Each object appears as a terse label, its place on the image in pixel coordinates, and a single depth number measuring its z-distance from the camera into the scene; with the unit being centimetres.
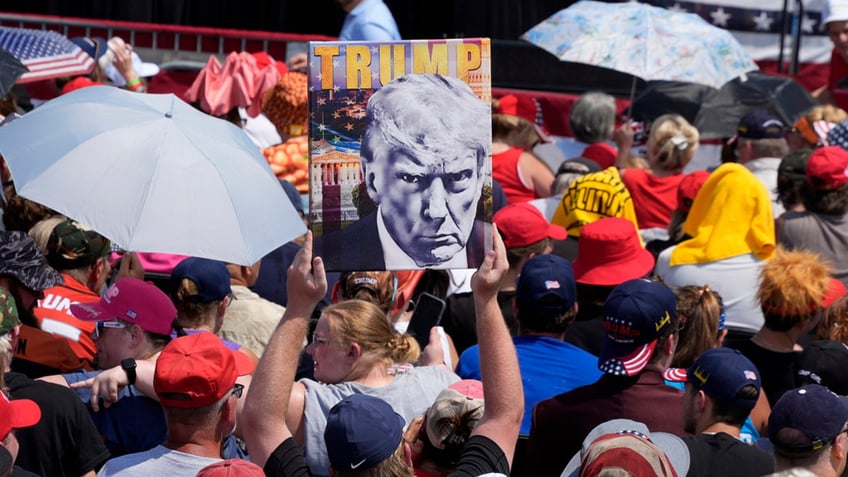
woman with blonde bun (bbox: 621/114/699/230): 1445
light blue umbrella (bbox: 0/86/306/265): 809
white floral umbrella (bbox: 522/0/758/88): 1555
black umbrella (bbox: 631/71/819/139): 1873
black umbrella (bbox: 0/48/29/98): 1158
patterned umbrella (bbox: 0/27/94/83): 1546
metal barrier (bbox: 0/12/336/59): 2119
